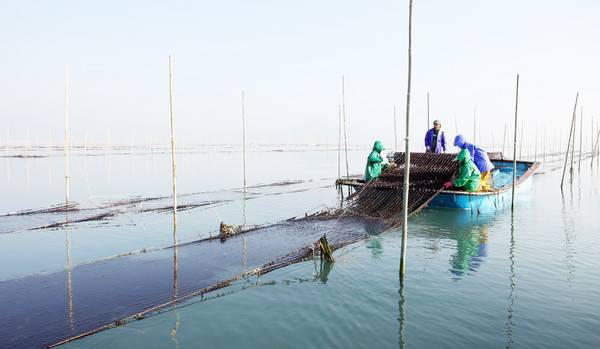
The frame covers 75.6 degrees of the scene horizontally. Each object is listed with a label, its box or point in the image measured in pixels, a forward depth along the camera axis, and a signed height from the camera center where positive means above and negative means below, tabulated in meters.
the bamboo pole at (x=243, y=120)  21.12 +1.70
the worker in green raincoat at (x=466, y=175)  12.77 -0.81
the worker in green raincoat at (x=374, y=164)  14.90 -0.51
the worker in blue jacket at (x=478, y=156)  13.86 -0.18
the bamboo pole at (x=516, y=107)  12.17 +1.40
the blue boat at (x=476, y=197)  13.03 -1.61
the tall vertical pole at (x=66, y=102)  13.34 +1.73
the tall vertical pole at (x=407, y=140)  6.09 +0.18
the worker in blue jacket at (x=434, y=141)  15.89 +0.41
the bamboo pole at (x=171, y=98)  9.94 +1.35
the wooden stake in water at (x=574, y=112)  19.55 +1.88
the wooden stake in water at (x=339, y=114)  23.26 +2.23
